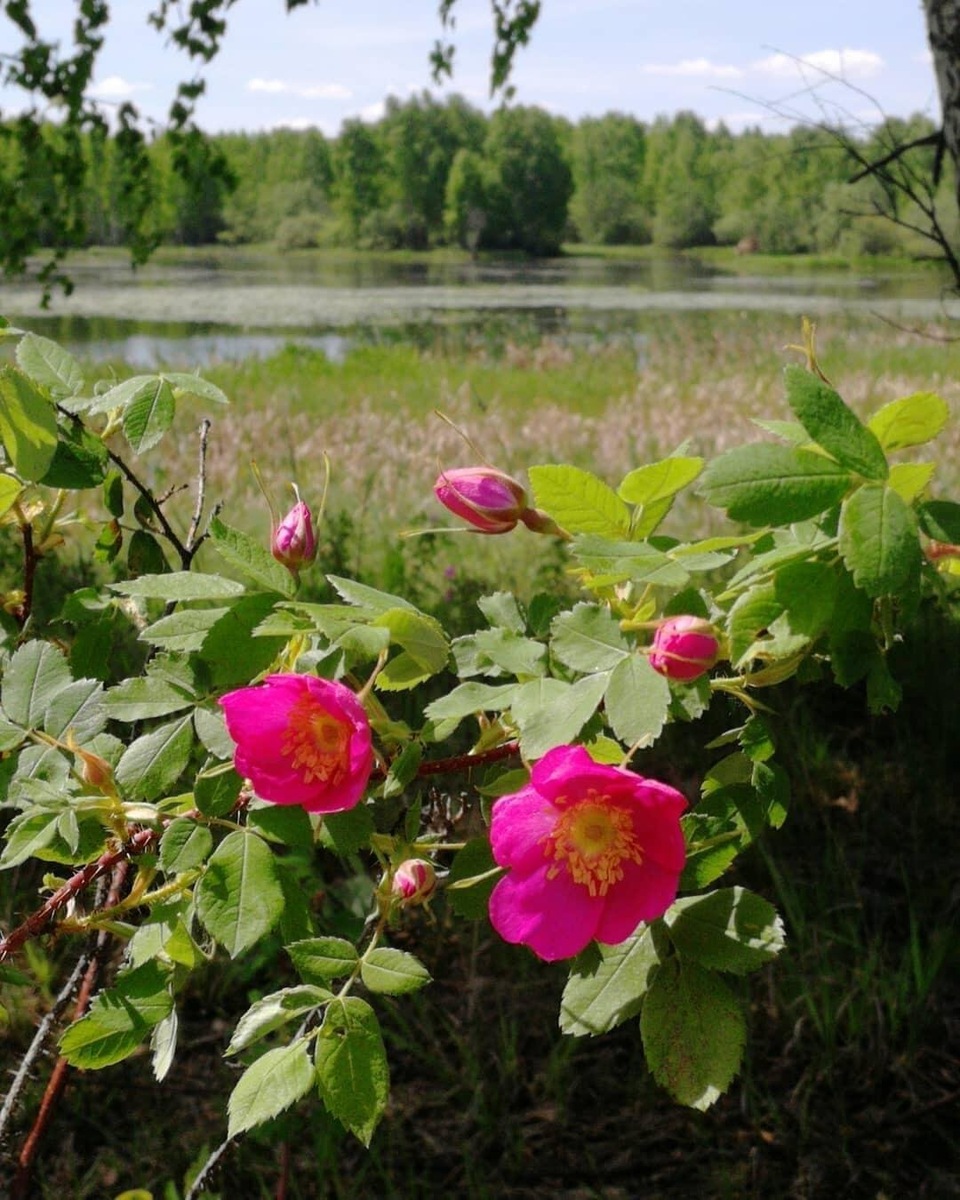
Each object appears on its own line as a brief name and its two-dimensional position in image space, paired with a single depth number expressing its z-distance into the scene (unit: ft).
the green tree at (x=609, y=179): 179.63
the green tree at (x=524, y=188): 160.86
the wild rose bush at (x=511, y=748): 1.67
